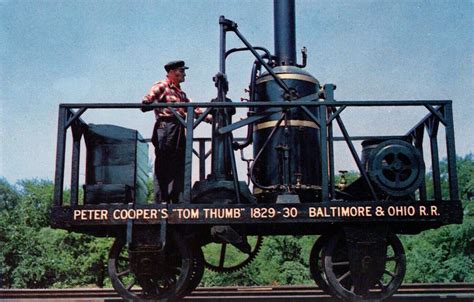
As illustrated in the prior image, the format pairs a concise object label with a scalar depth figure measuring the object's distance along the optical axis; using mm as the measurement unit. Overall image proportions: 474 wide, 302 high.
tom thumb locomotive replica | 5324
